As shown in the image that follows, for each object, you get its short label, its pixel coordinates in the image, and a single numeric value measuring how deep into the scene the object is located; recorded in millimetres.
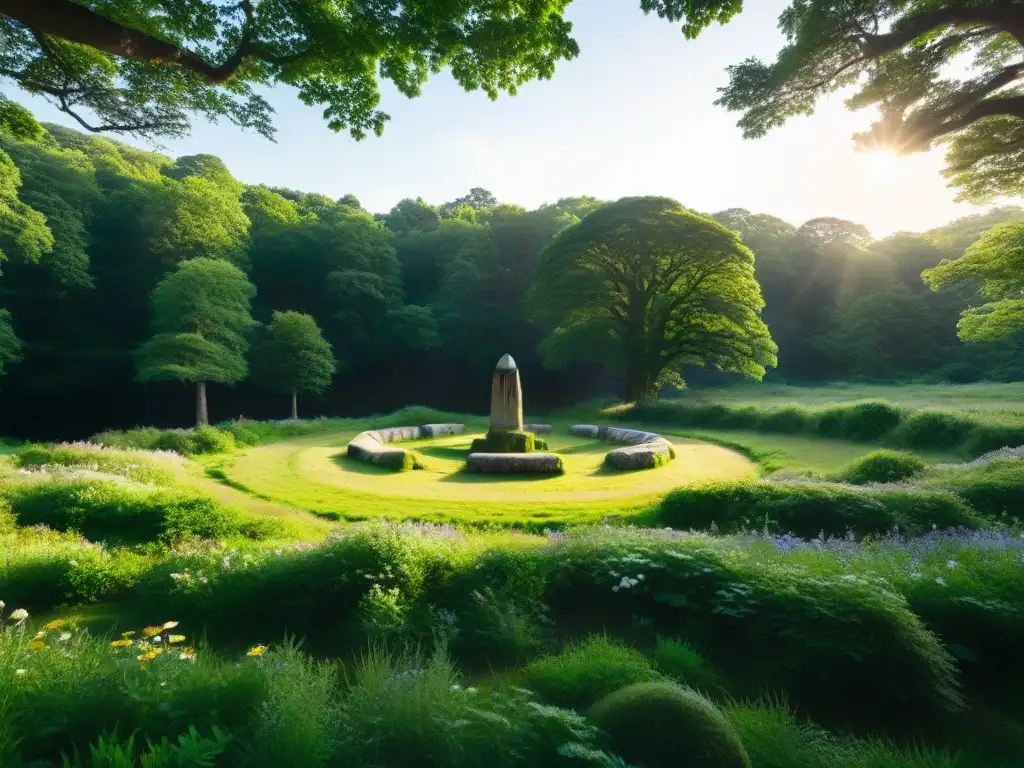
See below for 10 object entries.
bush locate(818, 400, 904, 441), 17789
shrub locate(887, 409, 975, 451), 15719
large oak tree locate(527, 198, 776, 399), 26797
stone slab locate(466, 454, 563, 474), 14852
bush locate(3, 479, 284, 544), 8766
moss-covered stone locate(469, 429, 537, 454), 17469
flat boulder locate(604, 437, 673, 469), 15344
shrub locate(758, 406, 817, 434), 20594
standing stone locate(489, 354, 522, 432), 17938
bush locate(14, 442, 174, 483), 12727
